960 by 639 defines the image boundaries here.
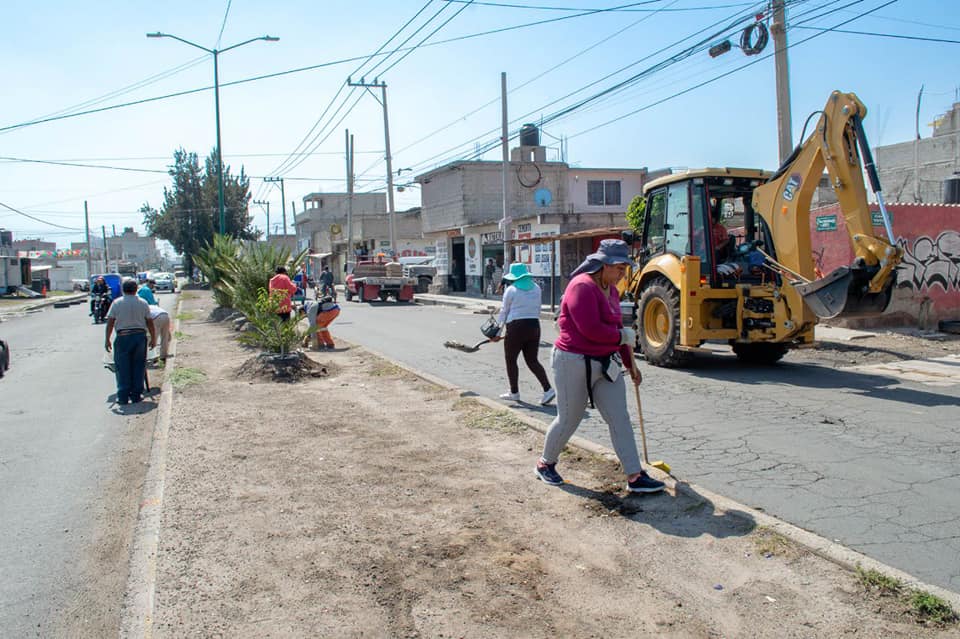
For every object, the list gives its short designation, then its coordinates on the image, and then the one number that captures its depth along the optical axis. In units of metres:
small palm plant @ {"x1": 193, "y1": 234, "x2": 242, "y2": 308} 19.65
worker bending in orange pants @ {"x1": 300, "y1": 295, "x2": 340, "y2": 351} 14.23
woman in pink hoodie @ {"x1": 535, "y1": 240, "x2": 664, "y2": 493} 5.10
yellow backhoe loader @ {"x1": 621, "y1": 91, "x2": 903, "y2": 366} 9.12
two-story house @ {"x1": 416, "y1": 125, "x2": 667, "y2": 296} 36.22
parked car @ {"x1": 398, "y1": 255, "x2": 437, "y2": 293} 39.97
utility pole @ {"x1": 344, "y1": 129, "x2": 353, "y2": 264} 42.50
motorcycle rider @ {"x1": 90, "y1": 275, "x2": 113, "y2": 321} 23.98
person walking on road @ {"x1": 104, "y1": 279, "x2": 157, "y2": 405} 9.74
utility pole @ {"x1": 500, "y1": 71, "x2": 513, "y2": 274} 25.06
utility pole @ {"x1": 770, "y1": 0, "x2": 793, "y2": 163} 13.33
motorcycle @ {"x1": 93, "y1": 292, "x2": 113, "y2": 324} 23.48
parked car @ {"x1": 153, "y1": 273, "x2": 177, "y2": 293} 58.13
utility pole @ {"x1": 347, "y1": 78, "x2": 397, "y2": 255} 36.82
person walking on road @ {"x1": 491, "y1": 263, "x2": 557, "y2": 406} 8.52
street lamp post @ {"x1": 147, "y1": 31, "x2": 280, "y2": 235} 24.16
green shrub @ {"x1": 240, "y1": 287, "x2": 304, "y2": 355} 11.35
